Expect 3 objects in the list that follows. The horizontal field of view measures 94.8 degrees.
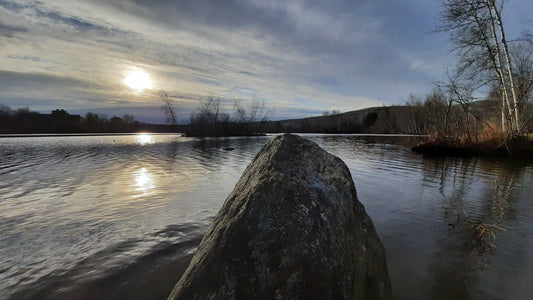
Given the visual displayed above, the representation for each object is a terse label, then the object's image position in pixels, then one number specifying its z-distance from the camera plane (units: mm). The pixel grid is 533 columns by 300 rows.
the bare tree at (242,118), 56081
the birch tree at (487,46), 14836
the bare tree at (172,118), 57144
